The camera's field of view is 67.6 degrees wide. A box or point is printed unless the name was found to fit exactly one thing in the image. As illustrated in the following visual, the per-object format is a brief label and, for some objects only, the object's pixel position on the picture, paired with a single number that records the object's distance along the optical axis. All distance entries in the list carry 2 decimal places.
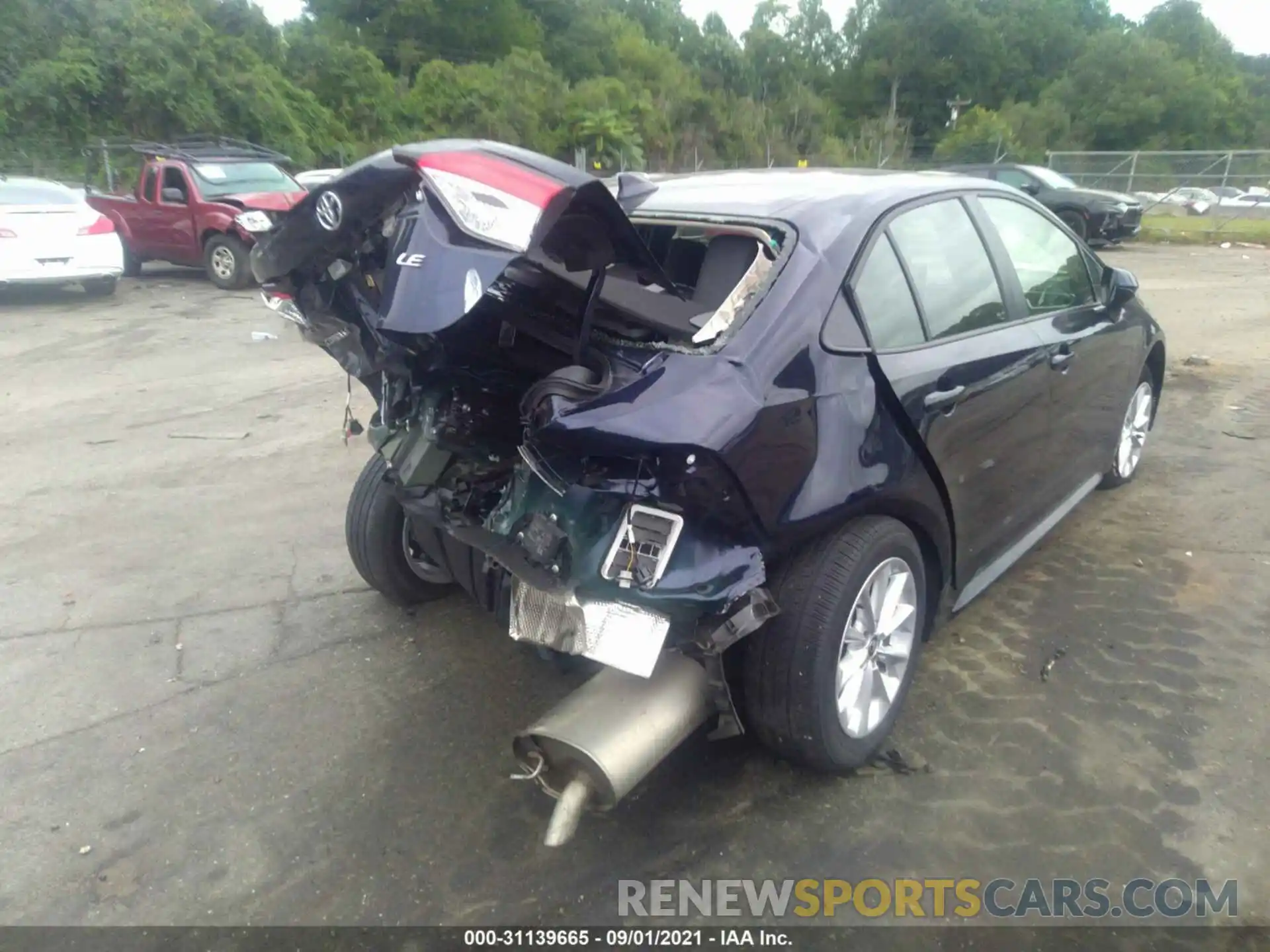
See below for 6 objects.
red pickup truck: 13.59
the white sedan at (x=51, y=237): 11.41
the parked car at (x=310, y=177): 16.94
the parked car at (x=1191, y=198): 22.81
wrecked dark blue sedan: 2.38
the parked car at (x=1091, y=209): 17.06
